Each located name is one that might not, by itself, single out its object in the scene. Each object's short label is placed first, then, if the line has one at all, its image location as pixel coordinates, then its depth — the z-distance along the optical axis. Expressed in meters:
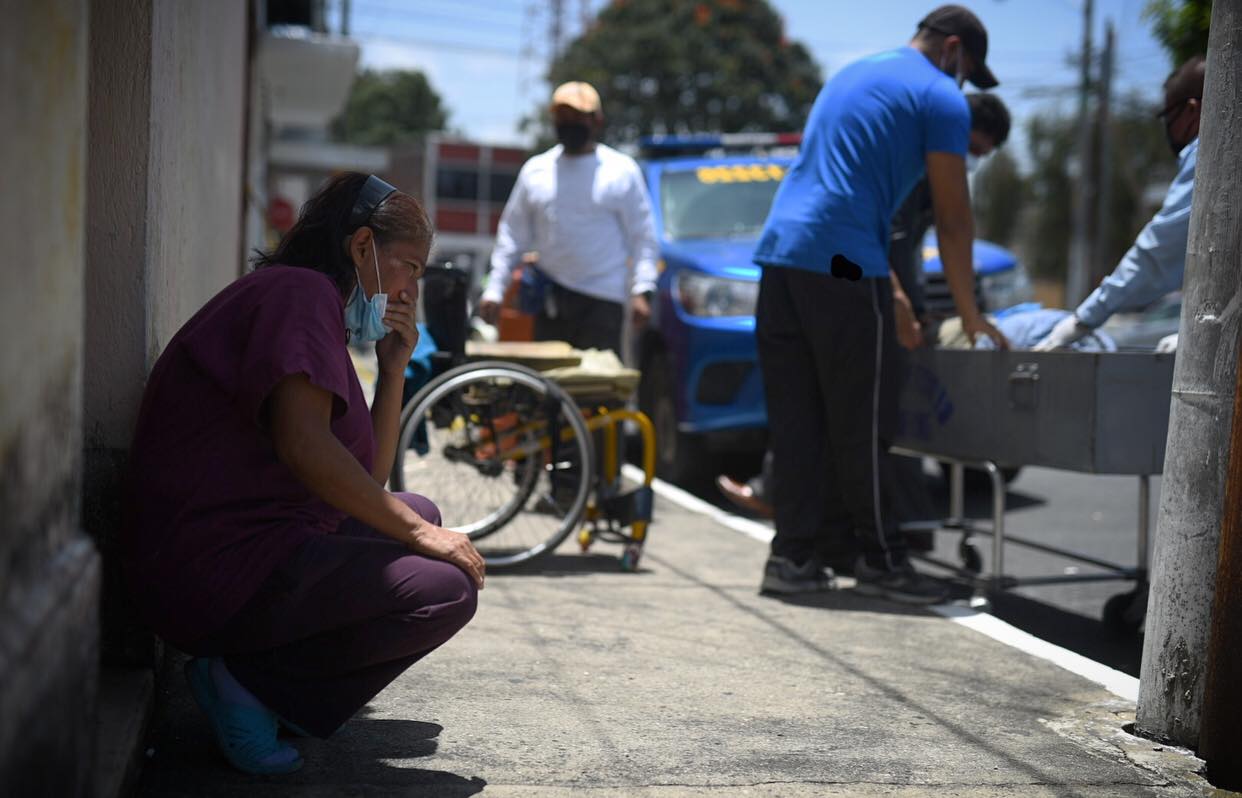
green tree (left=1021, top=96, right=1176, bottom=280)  39.56
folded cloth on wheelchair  5.40
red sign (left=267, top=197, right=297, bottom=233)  22.62
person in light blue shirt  4.70
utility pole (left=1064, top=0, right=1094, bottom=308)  28.53
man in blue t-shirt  4.89
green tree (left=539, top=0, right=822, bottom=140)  35.00
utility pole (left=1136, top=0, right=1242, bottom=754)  3.44
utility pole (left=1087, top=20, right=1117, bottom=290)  29.42
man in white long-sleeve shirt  6.49
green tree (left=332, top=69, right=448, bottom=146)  83.62
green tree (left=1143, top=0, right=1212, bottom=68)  11.65
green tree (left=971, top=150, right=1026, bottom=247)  41.66
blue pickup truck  7.60
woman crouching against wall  2.71
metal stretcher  4.48
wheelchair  5.21
